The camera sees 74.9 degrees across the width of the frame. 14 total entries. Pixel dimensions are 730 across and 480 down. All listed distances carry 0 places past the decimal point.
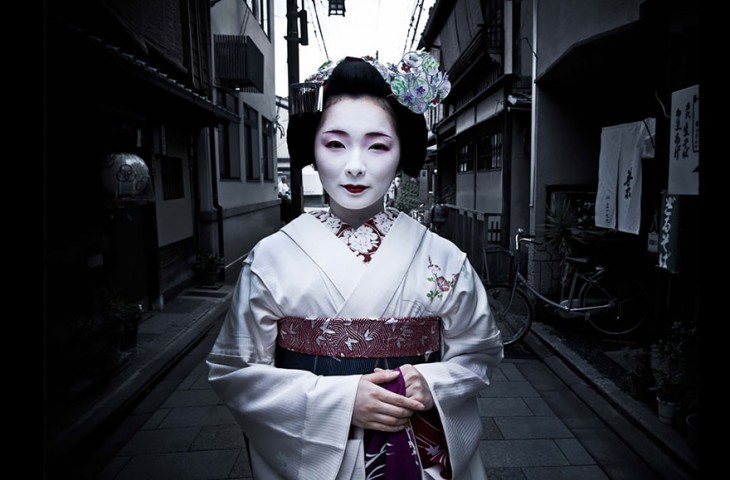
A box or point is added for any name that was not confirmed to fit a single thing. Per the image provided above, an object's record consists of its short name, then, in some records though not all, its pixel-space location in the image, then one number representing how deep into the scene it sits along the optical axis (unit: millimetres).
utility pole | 9828
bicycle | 6598
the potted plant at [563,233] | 7223
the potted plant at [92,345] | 5000
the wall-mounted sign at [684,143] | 3867
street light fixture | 10859
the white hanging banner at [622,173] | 5945
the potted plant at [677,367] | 3922
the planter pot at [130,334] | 6093
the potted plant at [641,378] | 4688
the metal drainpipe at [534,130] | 8078
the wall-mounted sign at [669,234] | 4469
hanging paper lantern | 6004
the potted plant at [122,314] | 5625
